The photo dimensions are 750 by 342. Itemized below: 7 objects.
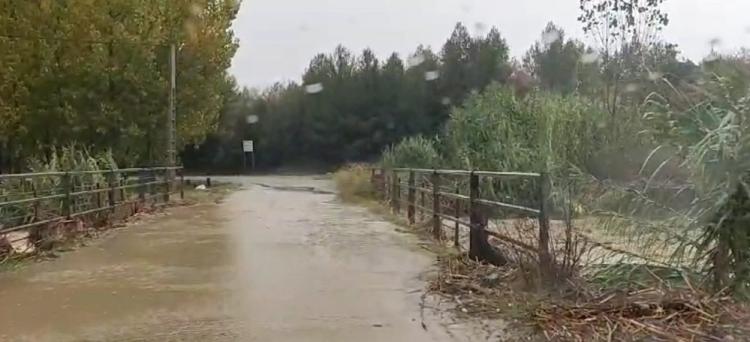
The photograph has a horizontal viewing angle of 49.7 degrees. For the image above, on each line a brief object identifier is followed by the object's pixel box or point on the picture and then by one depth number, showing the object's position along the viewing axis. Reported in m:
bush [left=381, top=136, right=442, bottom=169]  19.64
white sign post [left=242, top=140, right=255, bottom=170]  49.91
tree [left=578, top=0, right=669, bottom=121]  18.39
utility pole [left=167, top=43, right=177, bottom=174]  21.31
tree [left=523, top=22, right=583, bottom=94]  31.31
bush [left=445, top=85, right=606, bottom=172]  15.19
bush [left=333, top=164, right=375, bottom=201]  21.30
